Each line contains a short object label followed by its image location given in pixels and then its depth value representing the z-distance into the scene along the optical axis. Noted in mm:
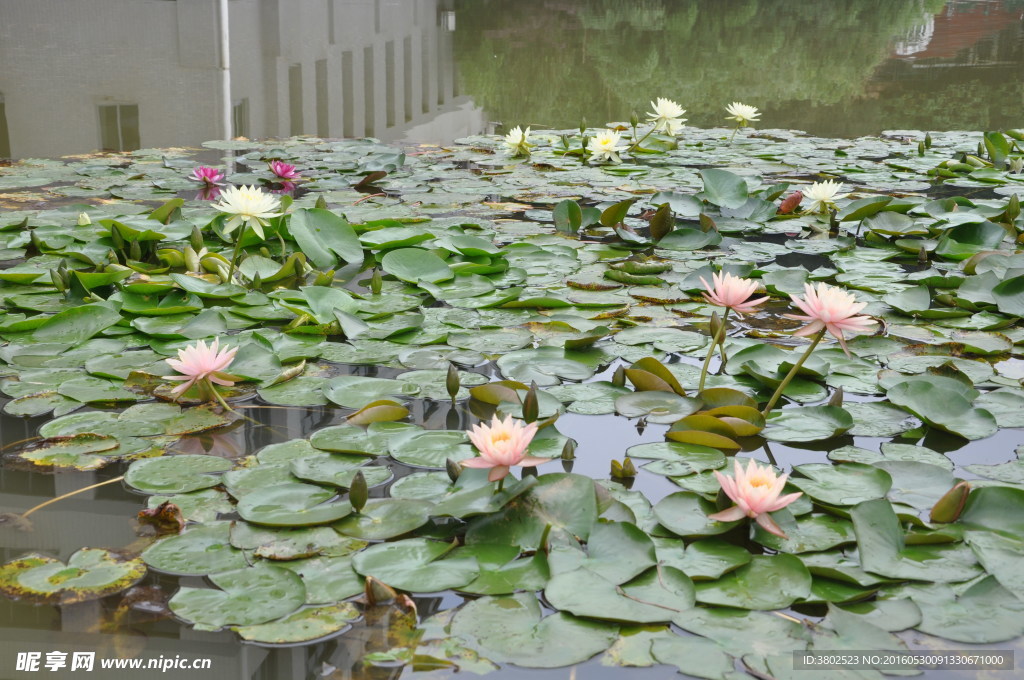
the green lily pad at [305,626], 1230
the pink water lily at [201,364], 1800
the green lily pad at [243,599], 1263
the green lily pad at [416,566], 1332
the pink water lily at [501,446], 1409
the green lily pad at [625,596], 1250
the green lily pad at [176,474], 1607
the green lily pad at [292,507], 1480
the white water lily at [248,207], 2488
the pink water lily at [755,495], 1372
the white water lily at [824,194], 3387
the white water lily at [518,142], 4801
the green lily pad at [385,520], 1461
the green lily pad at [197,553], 1381
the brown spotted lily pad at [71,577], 1327
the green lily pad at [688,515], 1443
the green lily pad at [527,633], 1192
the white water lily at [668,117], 4706
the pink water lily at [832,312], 1696
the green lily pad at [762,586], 1288
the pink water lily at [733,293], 1835
